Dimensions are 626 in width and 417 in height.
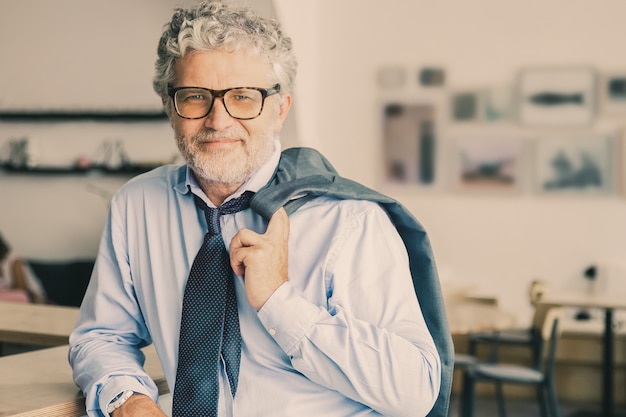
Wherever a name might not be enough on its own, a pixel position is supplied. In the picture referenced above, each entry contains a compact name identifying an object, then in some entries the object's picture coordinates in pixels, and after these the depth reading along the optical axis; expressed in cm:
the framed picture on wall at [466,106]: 693
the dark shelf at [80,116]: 710
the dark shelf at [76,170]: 714
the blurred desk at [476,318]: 436
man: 153
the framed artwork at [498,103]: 688
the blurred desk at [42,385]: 159
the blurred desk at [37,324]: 254
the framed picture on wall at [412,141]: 711
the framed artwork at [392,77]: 714
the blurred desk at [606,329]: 538
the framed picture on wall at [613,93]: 667
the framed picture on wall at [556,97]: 672
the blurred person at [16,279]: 654
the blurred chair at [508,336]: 559
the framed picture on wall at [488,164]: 689
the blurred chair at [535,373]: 468
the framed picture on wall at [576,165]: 672
